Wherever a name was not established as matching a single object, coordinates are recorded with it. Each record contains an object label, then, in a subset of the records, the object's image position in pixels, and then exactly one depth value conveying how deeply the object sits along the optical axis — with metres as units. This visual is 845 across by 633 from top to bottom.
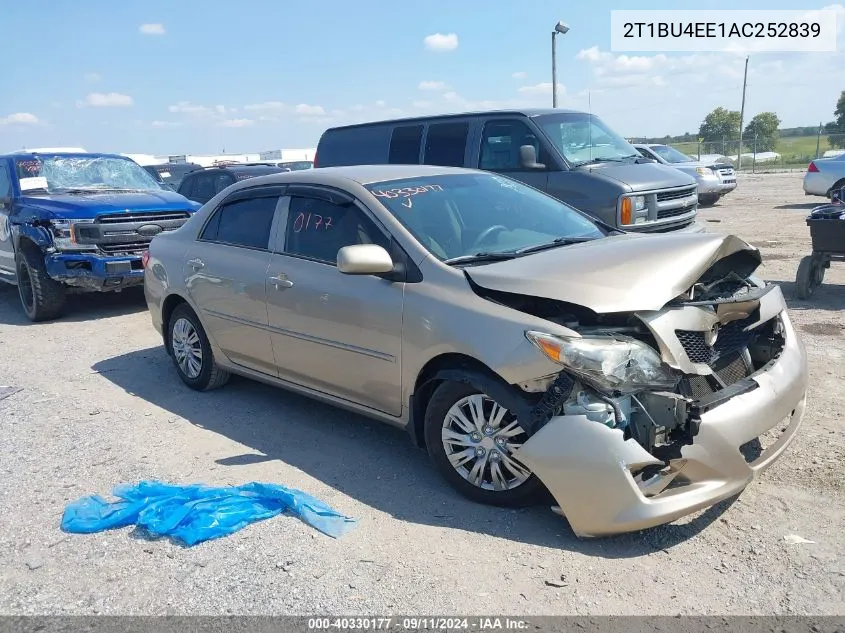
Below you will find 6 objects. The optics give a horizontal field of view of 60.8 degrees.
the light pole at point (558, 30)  16.11
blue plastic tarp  3.71
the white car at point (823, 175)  16.06
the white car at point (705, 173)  18.34
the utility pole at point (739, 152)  36.96
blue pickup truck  8.75
